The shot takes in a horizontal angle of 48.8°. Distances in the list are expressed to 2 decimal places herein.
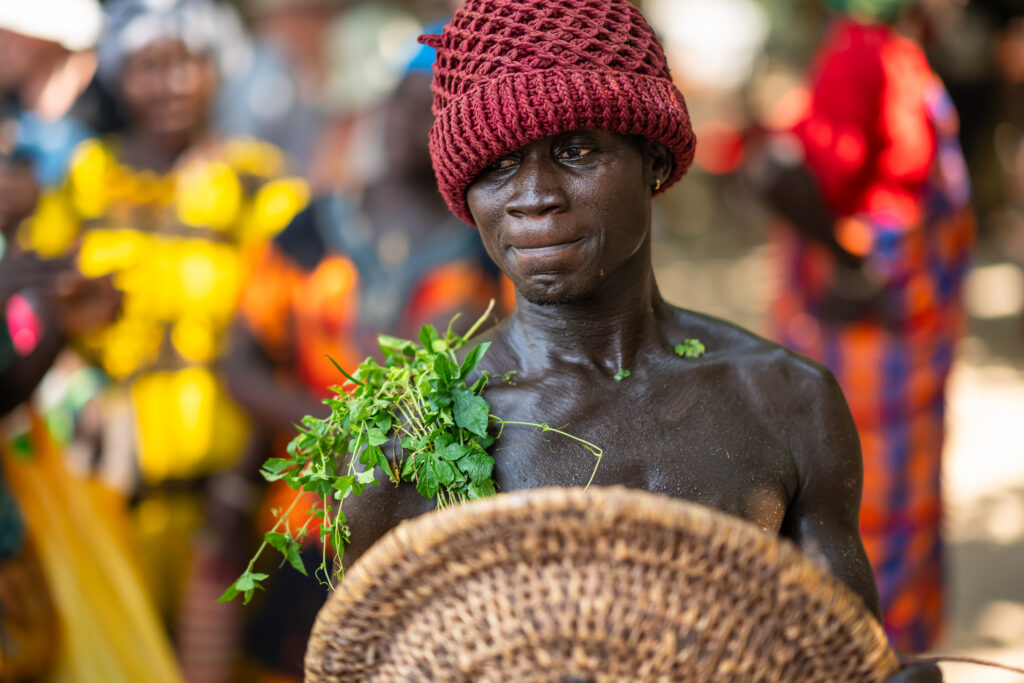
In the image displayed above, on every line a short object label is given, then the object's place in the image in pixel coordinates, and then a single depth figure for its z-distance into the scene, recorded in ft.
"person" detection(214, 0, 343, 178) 31.30
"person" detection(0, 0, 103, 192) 15.80
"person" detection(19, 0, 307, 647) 13.24
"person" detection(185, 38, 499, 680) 11.37
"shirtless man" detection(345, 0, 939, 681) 5.62
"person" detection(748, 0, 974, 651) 13.64
